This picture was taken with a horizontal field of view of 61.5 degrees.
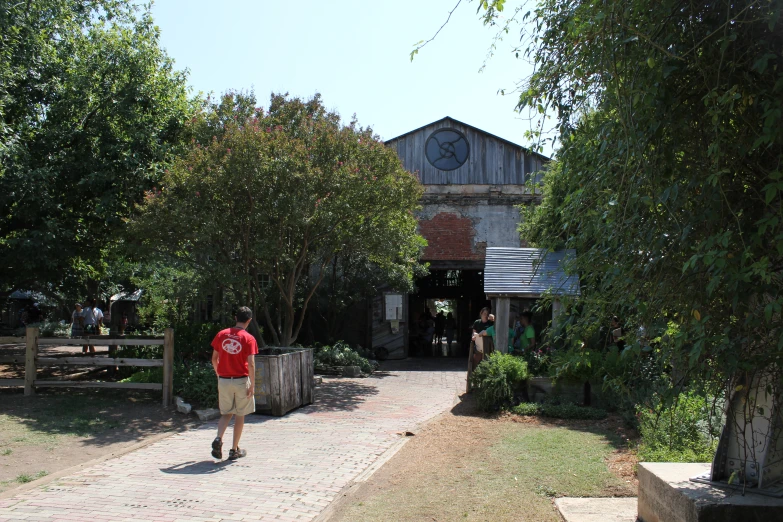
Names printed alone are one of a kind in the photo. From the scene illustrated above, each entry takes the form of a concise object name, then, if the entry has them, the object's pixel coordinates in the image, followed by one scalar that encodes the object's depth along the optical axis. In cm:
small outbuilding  1290
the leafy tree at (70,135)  1248
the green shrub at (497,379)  1104
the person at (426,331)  2506
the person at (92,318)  1970
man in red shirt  763
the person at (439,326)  2884
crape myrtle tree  1206
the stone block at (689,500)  412
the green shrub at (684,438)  663
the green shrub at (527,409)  1090
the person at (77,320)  1972
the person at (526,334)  1338
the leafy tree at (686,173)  348
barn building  2205
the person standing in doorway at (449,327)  2890
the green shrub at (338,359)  1748
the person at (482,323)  1388
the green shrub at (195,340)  1561
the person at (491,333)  1315
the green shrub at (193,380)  1106
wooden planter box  1056
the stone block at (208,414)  1020
